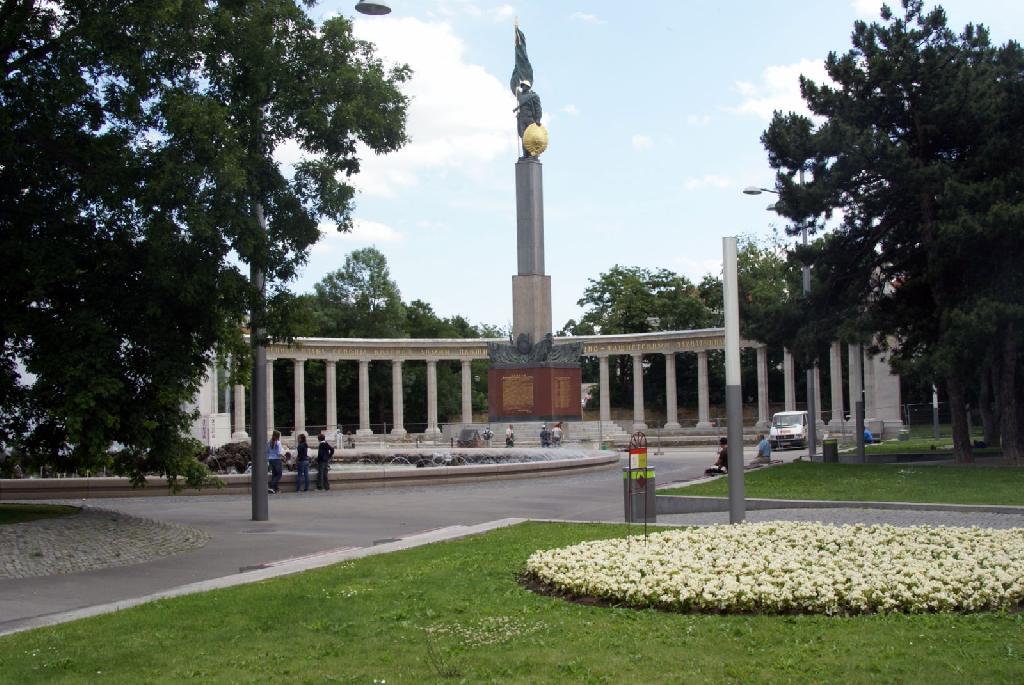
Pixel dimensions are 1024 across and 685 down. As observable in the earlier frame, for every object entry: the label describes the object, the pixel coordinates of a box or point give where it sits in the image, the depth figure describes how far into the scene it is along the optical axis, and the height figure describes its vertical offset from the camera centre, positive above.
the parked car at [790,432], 58.03 -1.41
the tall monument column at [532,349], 49.50 +2.80
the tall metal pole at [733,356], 14.85 +0.70
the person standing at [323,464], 30.42 -1.42
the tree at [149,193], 17.58 +3.77
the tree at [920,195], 29.53 +6.28
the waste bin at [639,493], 15.44 -1.40
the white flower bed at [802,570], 9.92 -1.69
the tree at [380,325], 93.50 +8.29
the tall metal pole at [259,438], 22.19 -0.49
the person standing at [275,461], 30.44 -1.33
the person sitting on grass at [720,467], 31.12 -1.76
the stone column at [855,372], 39.18 +1.52
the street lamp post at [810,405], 39.34 +0.01
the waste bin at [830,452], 35.97 -1.57
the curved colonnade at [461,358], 71.00 +3.68
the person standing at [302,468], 30.44 -1.53
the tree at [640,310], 92.69 +8.58
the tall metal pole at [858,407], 36.03 -0.10
